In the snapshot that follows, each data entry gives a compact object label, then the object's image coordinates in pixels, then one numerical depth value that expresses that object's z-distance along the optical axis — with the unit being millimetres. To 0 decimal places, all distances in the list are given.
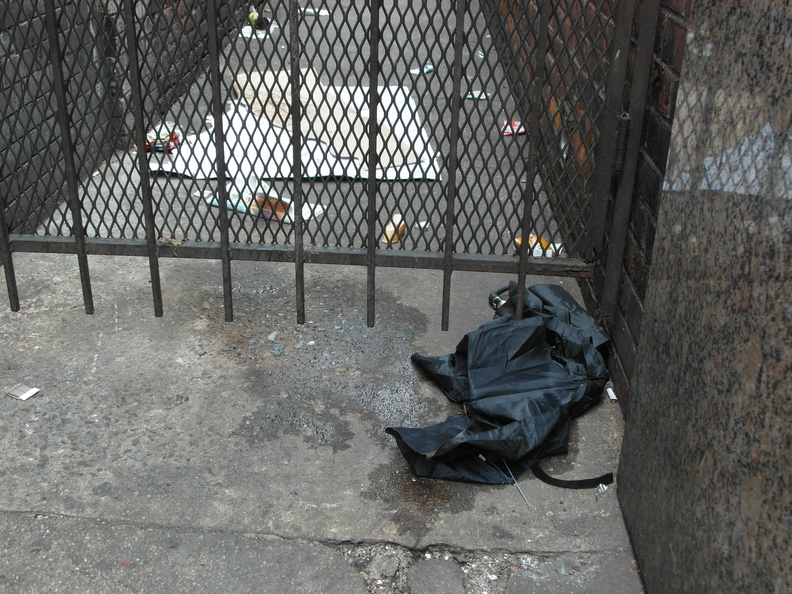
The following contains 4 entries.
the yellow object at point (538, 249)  4172
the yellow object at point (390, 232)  4271
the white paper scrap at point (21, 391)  3127
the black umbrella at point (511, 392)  2770
